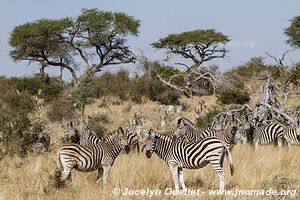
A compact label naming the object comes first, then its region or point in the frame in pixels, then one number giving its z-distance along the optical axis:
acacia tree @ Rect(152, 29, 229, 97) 35.31
